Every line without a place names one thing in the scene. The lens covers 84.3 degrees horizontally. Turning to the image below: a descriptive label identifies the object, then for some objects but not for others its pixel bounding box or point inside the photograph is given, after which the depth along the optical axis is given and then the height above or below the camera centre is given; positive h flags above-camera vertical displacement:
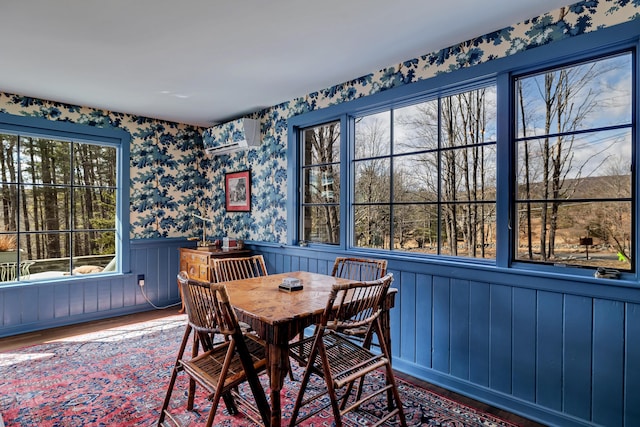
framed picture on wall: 4.48 +0.18
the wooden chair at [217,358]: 1.70 -0.84
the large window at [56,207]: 3.83 -0.01
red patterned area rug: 2.15 -1.31
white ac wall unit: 4.18 +0.85
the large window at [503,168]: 2.02 +0.24
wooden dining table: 1.68 -0.56
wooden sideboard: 3.99 -0.63
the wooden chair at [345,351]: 1.76 -0.86
